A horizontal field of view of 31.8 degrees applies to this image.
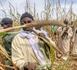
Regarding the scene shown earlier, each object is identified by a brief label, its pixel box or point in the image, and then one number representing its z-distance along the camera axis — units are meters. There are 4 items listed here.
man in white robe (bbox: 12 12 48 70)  1.11
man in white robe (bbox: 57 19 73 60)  3.75
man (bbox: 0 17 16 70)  1.60
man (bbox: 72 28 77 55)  3.96
